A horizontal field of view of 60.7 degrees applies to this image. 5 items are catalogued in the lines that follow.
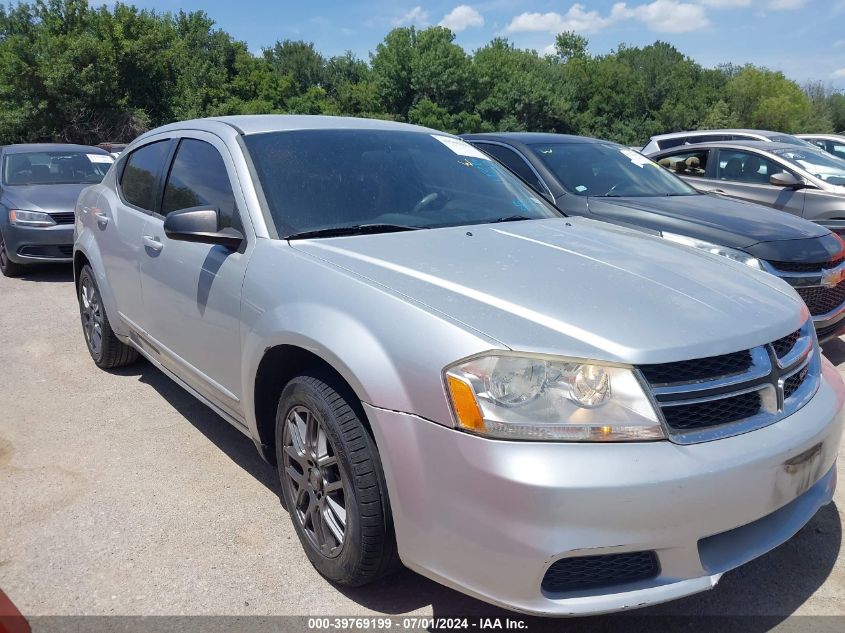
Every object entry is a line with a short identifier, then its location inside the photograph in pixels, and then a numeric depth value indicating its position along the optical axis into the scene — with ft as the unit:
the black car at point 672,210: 16.06
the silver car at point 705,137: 39.33
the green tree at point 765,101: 208.44
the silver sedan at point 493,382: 6.62
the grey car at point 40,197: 27.94
